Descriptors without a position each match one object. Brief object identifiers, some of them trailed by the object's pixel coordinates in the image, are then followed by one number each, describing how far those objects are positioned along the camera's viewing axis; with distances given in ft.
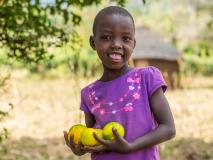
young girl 7.40
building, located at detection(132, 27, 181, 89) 62.49
